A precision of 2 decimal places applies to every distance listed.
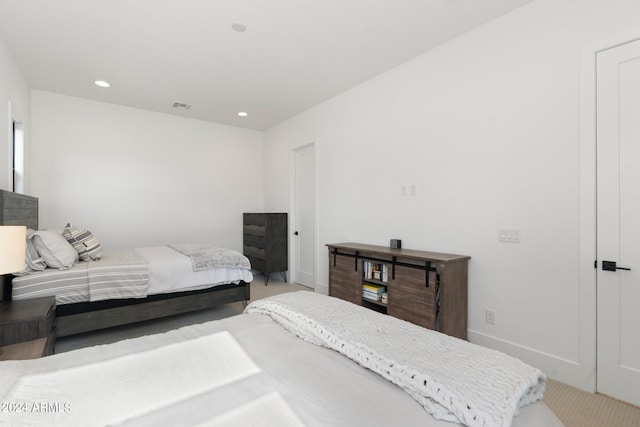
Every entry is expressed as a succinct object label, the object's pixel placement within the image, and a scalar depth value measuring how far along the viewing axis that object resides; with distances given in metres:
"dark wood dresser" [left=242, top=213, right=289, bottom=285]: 4.92
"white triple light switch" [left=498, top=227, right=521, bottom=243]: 2.39
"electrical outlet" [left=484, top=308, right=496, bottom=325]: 2.54
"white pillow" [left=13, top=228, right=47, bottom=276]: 2.55
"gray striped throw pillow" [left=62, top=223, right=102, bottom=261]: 3.09
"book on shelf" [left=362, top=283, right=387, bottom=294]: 3.07
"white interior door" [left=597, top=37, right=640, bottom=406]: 1.89
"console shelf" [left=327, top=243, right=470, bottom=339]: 2.50
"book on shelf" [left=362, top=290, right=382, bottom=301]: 3.05
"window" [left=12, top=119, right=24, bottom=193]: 3.45
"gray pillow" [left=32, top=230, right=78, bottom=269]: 2.67
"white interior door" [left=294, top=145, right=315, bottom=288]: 4.72
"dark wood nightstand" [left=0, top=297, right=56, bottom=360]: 1.67
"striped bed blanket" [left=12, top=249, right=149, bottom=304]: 2.45
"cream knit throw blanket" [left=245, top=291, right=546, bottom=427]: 0.83
